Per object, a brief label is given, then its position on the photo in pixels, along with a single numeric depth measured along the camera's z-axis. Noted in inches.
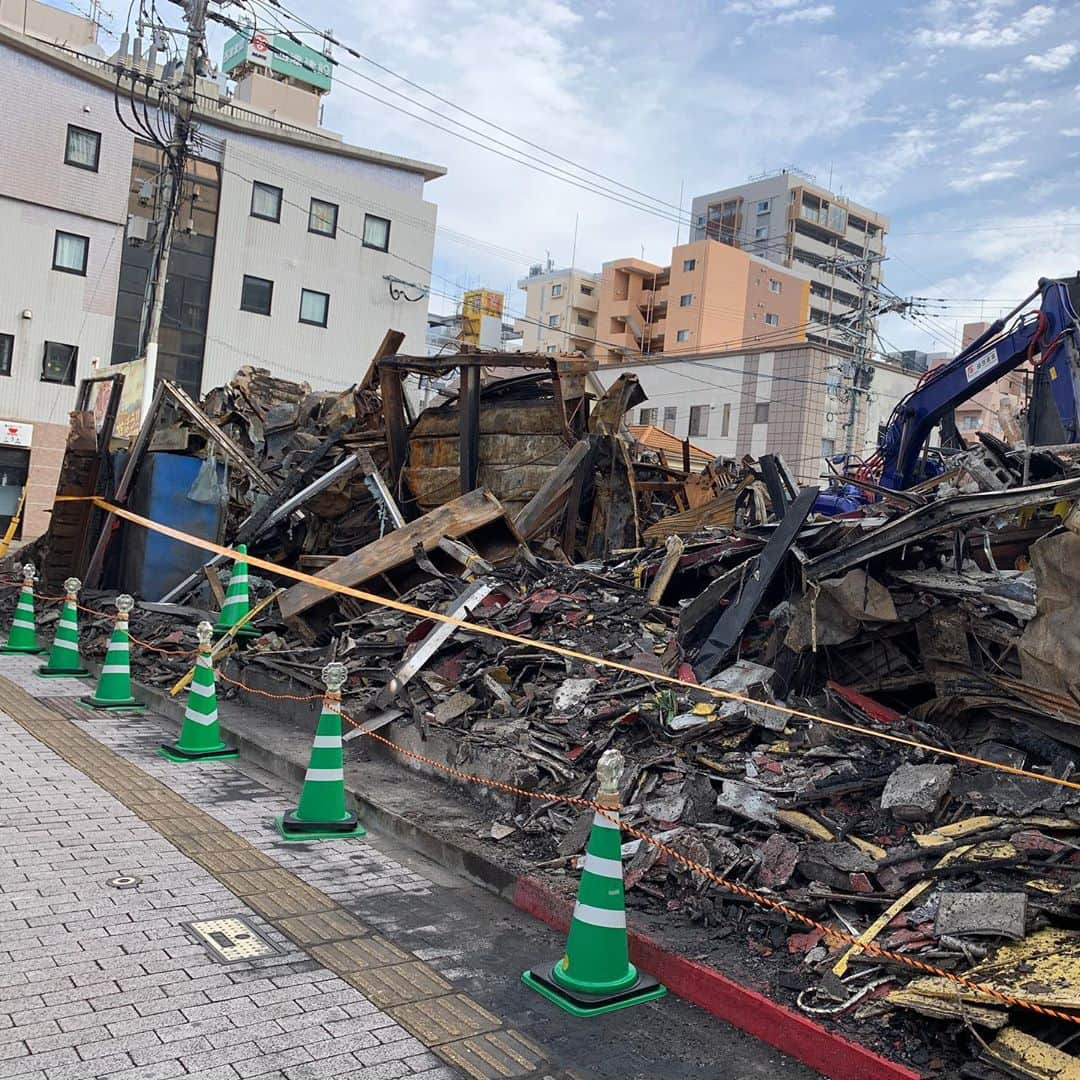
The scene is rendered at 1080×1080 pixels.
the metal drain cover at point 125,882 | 194.5
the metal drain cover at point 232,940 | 166.6
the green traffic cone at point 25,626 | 466.0
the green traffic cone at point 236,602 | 427.1
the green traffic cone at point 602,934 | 157.4
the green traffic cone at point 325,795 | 235.0
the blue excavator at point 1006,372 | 386.3
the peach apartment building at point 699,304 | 2298.2
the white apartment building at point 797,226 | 2741.1
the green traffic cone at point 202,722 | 302.8
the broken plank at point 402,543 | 394.9
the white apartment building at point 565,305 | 2805.1
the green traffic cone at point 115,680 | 363.9
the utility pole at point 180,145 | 746.8
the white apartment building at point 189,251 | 1083.3
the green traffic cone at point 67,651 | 414.9
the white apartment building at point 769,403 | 1667.1
